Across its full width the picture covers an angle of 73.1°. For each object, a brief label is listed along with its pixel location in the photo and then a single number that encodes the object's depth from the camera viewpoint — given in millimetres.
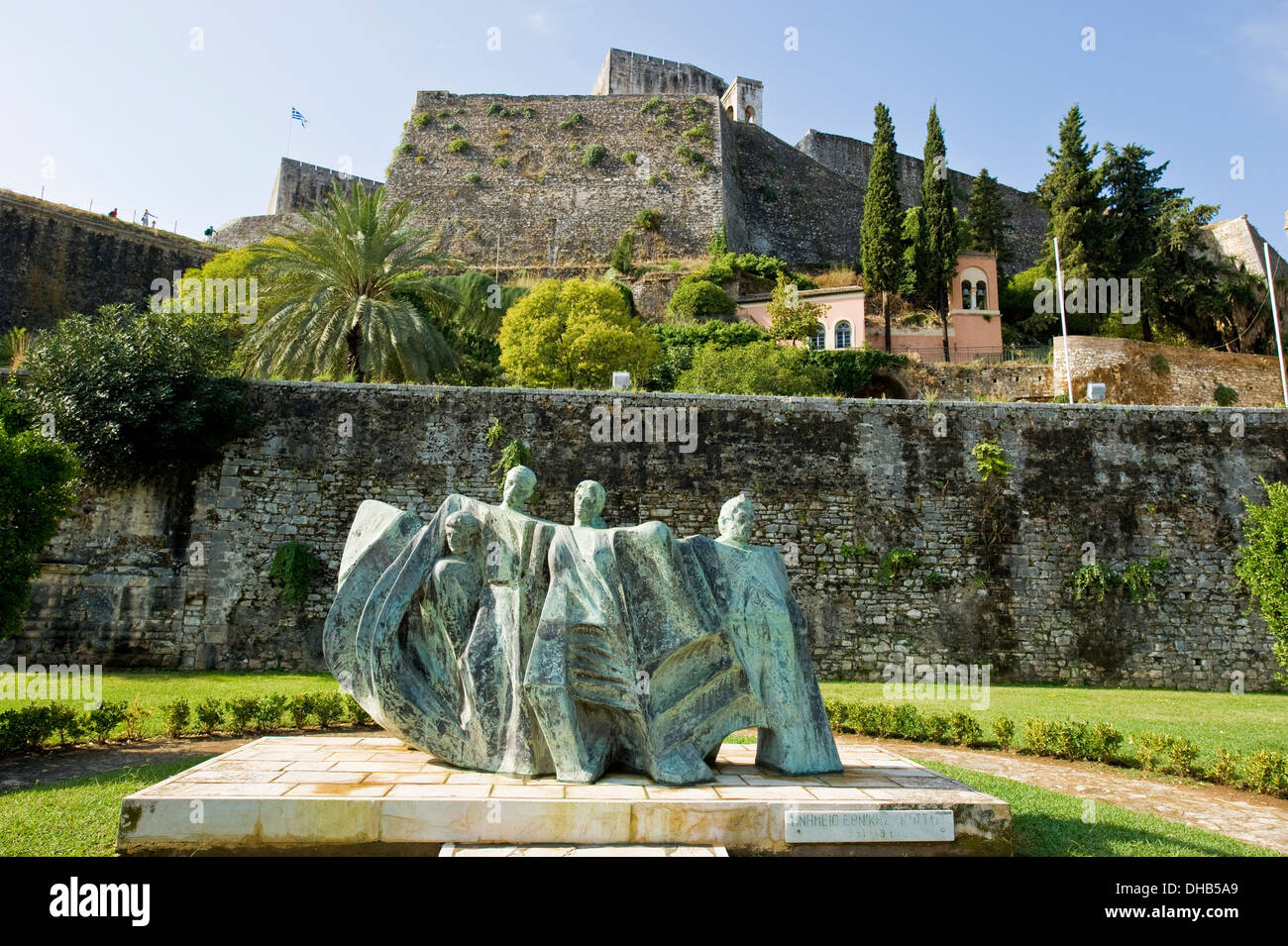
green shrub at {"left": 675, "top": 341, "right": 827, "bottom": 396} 24094
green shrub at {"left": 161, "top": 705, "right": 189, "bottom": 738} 10086
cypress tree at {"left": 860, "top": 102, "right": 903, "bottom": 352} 33375
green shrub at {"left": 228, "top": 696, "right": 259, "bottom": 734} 10383
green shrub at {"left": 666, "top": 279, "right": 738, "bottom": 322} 33875
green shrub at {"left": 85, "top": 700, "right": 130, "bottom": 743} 9430
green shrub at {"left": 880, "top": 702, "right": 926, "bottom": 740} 11031
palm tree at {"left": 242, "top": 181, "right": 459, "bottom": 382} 19312
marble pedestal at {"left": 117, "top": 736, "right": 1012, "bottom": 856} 5117
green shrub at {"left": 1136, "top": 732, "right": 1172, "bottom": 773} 9305
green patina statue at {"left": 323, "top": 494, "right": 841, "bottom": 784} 6164
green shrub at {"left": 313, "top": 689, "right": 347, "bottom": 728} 10758
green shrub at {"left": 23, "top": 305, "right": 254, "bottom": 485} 15484
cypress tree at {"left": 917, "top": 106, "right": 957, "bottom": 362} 33312
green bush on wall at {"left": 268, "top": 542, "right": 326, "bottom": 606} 15984
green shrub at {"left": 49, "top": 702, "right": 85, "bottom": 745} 9275
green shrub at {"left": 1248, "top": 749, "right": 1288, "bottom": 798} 8414
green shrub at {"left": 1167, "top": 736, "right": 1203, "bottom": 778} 9047
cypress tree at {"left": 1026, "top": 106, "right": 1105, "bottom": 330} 32531
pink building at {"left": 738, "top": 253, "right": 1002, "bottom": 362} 33281
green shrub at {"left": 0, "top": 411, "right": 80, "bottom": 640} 9688
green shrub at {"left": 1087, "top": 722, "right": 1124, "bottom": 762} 9758
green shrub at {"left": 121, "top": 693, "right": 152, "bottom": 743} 9961
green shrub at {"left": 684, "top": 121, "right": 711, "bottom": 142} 42469
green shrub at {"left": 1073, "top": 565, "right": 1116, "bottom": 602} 17172
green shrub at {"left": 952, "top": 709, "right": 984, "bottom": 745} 10781
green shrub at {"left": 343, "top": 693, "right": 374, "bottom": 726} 11031
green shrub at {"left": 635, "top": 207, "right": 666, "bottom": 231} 40050
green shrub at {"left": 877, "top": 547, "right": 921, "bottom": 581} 17062
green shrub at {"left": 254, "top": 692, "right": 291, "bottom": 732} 10562
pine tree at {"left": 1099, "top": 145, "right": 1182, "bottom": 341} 32625
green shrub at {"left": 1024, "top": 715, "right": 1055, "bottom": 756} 10062
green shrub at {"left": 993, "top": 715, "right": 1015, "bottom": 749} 10508
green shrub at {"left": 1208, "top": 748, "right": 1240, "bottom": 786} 8797
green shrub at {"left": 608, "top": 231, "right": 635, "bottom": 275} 38188
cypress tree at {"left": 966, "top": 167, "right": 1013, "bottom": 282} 42406
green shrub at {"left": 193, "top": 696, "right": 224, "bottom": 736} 10152
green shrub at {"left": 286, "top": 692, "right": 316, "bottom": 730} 10633
